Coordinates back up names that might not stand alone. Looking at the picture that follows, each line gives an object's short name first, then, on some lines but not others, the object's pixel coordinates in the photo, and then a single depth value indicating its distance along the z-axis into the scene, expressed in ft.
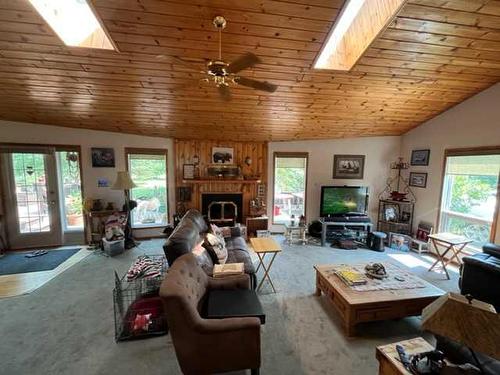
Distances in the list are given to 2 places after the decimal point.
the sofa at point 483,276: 8.67
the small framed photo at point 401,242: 16.29
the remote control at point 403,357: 4.95
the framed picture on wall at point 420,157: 16.39
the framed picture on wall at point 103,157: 16.14
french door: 14.73
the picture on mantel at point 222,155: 18.20
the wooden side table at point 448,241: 11.83
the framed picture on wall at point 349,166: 18.95
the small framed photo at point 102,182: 16.46
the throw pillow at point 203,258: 8.95
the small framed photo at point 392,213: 17.70
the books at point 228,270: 8.54
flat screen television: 18.06
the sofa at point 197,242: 8.34
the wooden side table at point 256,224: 18.09
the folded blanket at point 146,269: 9.54
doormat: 12.42
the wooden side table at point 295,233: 17.29
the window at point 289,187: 18.93
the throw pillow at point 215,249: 10.07
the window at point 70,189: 15.81
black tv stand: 16.98
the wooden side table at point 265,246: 10.05
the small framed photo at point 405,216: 17.38
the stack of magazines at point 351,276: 8.85
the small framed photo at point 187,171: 17.92
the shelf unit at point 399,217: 17.30
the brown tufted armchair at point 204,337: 5.41
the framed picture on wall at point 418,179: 16.57
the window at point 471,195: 12.61
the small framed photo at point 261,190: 18.92
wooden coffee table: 7.87
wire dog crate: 7.83
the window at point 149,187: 17.28
